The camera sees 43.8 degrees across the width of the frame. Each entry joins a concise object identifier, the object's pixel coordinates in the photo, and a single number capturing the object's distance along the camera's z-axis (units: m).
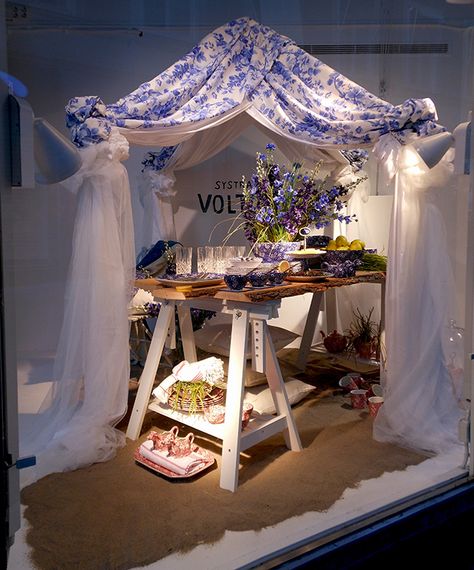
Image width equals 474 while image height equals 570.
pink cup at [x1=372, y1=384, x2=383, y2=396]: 3.67
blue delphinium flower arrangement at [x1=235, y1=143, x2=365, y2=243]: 3.58
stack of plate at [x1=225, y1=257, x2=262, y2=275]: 2.99
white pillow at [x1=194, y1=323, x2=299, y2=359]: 3.64
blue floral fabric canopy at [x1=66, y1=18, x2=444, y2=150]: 3.00
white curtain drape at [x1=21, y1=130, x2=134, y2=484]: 2.71
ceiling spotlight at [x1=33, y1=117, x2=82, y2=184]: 1.96
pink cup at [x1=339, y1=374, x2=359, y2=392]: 3.96
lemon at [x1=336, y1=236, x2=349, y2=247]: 3.78
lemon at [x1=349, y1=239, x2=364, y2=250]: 3.72
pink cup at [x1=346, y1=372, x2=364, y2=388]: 3.95
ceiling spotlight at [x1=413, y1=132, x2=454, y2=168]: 2.85
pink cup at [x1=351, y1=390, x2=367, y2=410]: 3.66
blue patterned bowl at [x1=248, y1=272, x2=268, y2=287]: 2.90
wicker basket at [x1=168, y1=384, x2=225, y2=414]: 2.96
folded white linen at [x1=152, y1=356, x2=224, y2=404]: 2.93
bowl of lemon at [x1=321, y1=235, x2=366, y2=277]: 3.47
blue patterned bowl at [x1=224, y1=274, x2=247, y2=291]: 2.83
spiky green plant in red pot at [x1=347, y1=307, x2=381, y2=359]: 4.62
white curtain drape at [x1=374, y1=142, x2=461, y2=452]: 3.03
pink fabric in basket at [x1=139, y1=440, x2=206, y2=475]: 2.70
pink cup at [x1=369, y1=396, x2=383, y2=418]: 3.46
